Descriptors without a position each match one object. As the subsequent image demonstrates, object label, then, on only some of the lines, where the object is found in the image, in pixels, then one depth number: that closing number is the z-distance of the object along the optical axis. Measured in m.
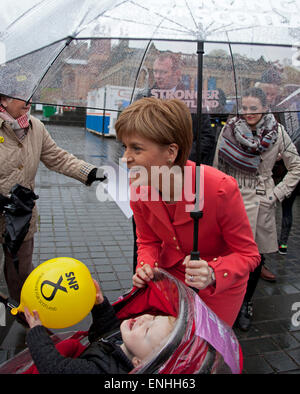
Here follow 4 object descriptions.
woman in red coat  1.85
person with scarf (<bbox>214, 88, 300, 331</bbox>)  3.52
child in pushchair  1.61
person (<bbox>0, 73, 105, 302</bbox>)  2.84
